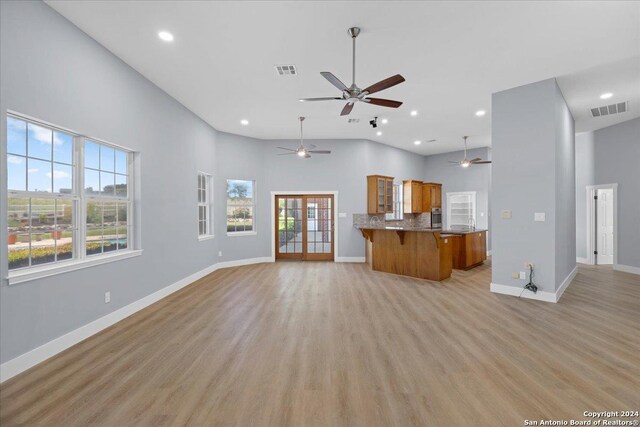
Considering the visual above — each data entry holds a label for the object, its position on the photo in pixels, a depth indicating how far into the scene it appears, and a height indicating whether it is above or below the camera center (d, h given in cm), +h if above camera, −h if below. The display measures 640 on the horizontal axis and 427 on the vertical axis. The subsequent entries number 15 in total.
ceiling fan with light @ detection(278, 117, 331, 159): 672 +141
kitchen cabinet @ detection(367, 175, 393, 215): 802 +51
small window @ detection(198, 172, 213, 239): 657 +16
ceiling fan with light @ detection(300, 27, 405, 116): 310 +143
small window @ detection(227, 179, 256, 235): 746 +16
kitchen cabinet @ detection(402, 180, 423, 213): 938 +51
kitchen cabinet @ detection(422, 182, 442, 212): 970 +56
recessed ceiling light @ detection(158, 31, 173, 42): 326 +203
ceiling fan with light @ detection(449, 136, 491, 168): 762 +137
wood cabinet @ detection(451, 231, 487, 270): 665 -89
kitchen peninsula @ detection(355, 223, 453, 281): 568 -83
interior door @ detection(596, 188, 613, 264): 731 -38
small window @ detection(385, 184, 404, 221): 897 +26
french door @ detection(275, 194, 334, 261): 812 -35
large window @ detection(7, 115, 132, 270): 263 +19
